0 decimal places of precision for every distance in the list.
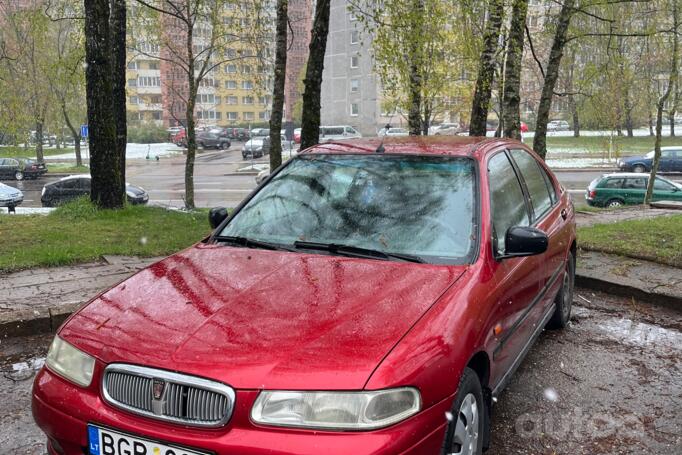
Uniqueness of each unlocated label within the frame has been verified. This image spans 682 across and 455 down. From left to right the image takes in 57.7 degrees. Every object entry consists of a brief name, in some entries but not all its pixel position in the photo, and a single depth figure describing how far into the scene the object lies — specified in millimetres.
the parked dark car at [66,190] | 24938
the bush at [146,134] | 63966
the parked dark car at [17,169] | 36406
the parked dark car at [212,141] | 58938
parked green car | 20562
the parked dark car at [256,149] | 47409
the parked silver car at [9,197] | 22734
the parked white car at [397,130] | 58259
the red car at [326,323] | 2162
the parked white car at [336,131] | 58028
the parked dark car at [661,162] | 31719
